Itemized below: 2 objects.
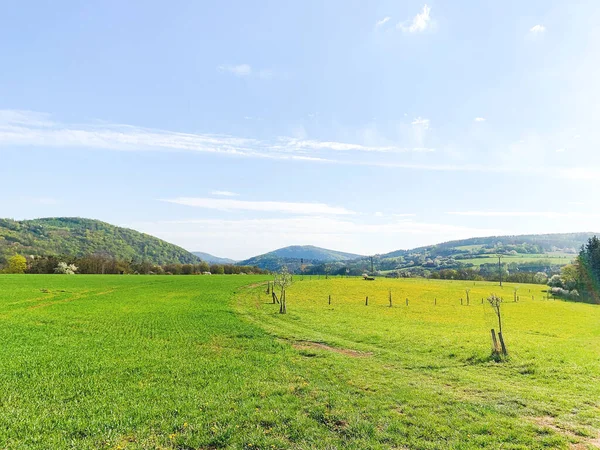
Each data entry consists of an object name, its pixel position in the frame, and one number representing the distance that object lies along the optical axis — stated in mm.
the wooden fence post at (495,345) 22391
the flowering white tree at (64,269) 113938
